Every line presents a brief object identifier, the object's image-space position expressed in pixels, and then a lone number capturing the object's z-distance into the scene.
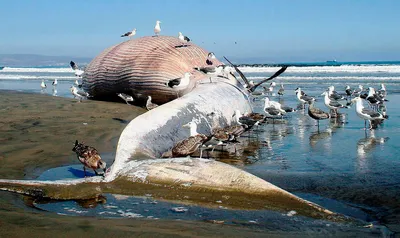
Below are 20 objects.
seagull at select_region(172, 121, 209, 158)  6.01
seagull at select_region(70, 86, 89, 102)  13.88
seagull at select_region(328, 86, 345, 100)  15.22
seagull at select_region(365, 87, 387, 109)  14.24
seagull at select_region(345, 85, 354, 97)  18.03
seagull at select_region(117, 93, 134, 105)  11.42
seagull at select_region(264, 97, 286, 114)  12.02
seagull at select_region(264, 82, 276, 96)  20.18
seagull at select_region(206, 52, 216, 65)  11.56
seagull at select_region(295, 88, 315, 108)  14.03
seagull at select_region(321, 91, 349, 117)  12.59
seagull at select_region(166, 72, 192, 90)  10.11
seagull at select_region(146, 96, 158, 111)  10.55
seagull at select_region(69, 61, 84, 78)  21.69
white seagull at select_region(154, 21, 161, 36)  17.08
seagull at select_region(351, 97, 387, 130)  10.30
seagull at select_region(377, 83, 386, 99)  15.50
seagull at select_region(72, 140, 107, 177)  5.26
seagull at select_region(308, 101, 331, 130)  10.71
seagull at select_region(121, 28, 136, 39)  17.16
